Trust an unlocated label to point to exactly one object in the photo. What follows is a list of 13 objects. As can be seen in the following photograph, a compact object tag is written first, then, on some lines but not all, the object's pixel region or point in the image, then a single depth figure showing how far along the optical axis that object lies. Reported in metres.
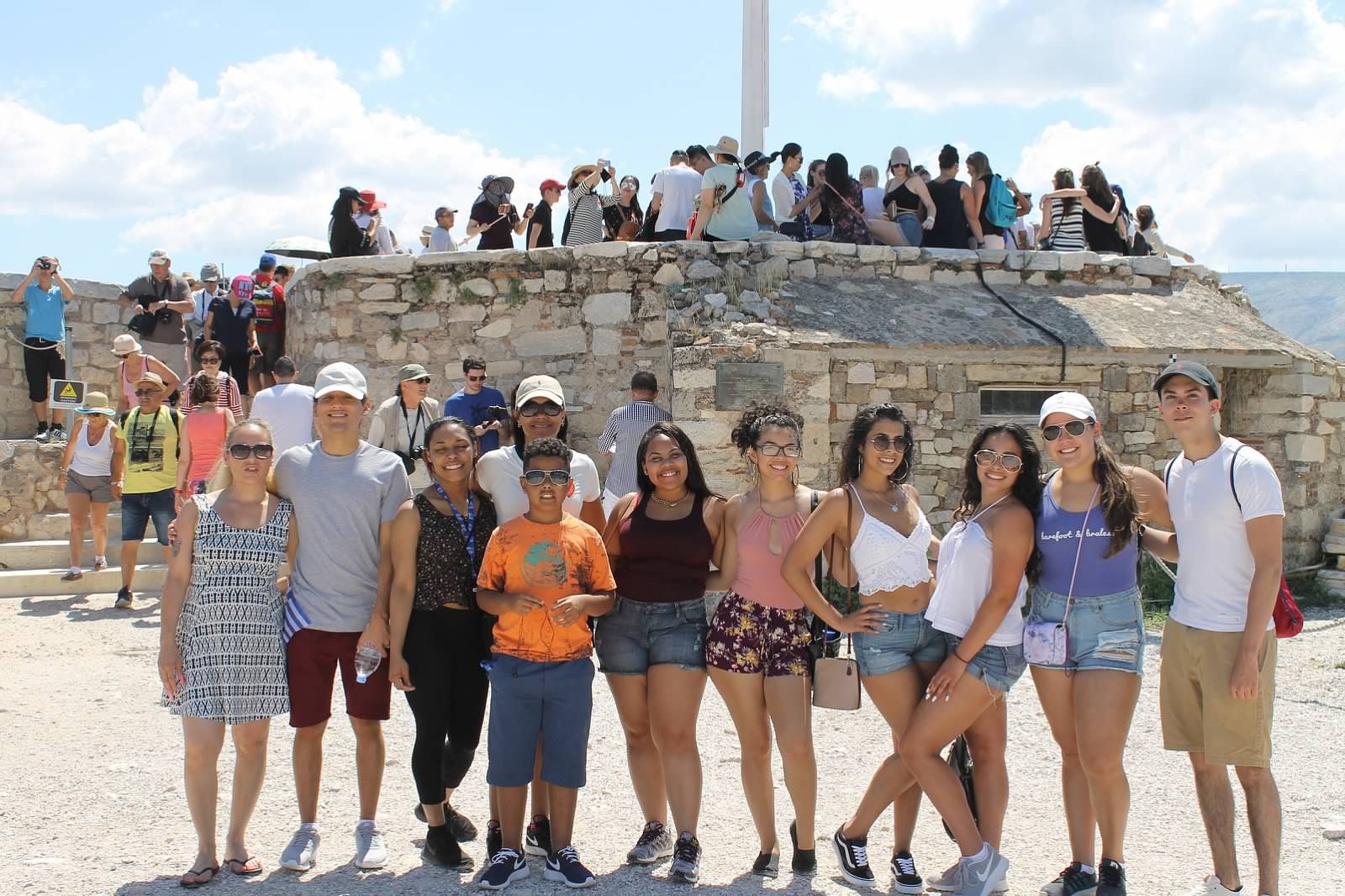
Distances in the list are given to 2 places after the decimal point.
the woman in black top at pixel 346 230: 10.34
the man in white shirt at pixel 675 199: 9.41
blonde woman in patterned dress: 3.93
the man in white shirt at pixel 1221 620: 3.60
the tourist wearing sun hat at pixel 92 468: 8.64
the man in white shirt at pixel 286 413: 7.75
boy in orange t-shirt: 3.92
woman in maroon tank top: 4.05
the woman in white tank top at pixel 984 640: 3.74
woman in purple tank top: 3.67
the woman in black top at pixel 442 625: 4.05
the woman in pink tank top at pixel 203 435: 7.52
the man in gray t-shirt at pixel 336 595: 4.05
